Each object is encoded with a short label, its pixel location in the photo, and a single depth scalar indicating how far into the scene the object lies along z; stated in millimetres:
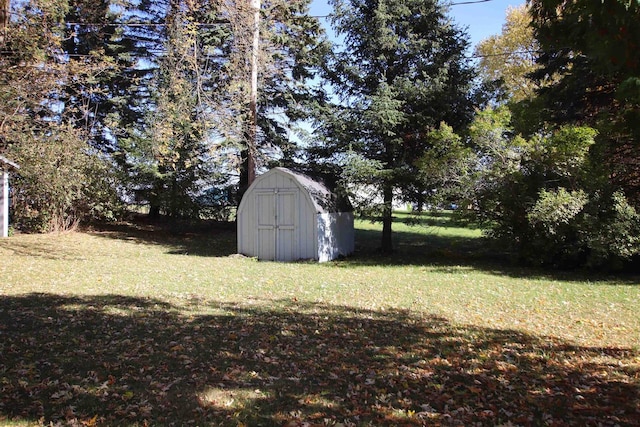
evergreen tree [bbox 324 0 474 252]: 15695
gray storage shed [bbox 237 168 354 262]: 15273
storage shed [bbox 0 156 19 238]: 18938
